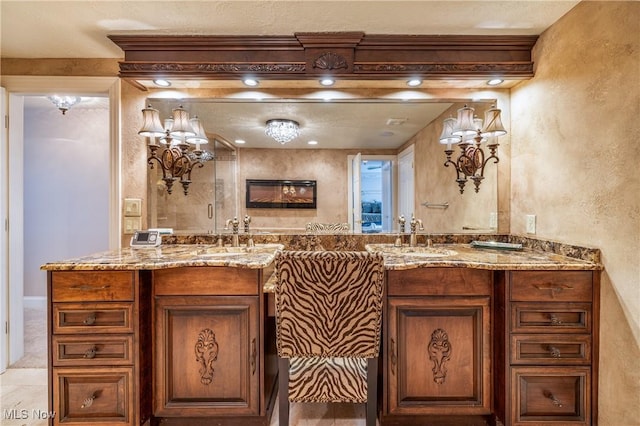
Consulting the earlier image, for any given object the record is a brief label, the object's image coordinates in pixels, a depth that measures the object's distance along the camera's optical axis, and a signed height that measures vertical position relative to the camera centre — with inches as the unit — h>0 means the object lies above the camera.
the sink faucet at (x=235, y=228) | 83.8 -4.3
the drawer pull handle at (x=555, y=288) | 59.1 -14.5
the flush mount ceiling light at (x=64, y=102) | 106.9 +38.9
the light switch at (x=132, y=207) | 84.7 +1.5
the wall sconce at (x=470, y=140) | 81.4 +20.4
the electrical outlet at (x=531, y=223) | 76.6 -2.7
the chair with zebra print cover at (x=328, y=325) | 51.5 -19.7
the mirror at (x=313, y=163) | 87.6 +14.7
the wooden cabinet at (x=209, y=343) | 60.6 -26.0
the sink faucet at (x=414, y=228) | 83.8 -4.4
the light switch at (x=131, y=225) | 84.8 -3.5
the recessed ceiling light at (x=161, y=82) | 78.7 +34.0
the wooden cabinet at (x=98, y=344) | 58.4 -25.2
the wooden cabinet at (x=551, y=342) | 59.2 -25.0
